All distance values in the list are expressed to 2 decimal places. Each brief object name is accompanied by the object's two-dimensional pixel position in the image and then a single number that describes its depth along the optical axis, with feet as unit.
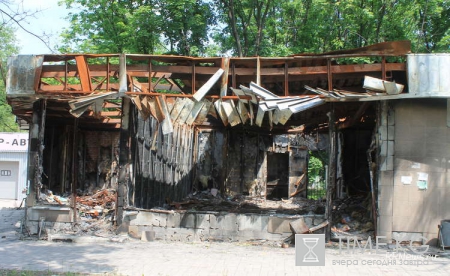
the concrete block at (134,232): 36.70
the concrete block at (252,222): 35.91
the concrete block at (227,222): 36.29
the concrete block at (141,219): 36.88
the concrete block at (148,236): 36.55
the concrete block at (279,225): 35.55
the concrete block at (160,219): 37.01
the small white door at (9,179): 88.79
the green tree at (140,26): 72.69
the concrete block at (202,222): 36.58
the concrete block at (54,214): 37.29
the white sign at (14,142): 86.99
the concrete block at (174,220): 36.91
